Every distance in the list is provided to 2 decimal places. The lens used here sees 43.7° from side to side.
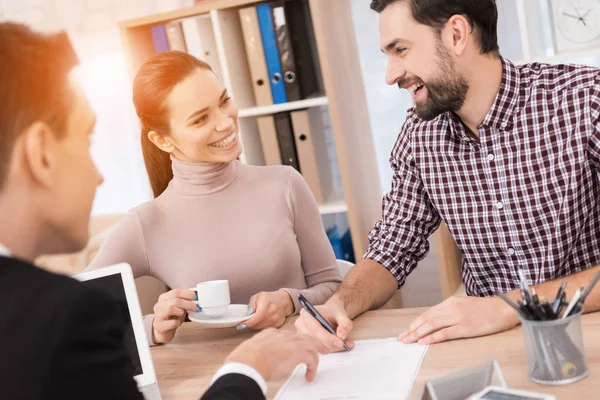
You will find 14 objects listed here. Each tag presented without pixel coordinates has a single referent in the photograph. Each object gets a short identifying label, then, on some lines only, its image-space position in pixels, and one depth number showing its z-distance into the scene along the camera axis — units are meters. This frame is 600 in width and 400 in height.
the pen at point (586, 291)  1.08
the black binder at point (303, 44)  2.66
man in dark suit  0.72
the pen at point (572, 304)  1.07
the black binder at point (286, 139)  2.76
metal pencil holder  1.08
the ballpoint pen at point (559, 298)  1.10
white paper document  1.17
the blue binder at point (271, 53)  2.66
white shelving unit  2.65
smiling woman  1.85
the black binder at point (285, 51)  2.65
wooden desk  1.13
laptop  1.34
